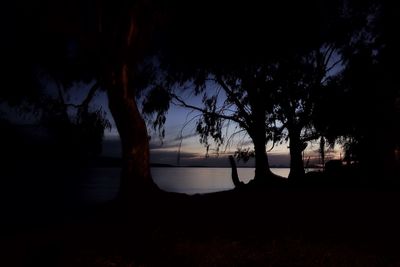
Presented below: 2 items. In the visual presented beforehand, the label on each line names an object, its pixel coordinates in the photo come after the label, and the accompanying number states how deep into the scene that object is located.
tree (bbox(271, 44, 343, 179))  20.42
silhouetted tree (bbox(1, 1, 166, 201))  12.55
